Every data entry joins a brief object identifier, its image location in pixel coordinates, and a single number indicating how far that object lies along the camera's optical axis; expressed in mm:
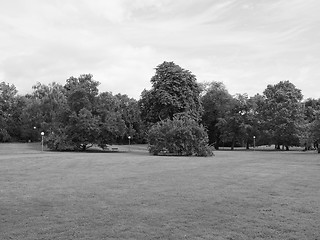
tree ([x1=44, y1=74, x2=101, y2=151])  51625
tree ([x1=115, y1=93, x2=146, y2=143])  88688
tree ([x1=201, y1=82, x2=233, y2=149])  75000
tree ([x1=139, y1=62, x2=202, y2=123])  51531
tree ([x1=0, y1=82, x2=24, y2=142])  83712
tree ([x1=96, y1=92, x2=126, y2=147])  52250
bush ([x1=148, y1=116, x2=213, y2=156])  42438
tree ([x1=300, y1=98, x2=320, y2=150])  46469
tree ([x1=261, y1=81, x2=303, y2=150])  58219
